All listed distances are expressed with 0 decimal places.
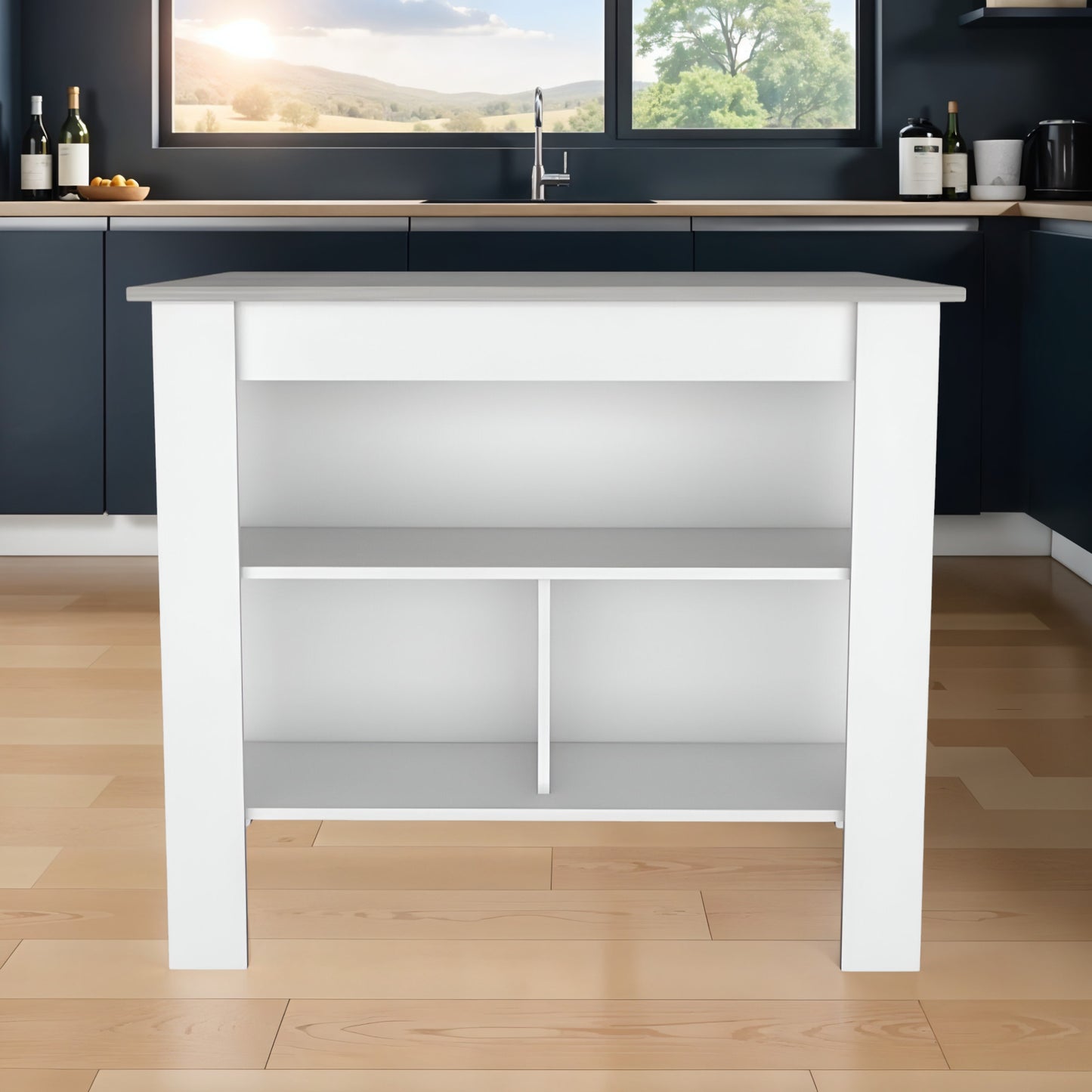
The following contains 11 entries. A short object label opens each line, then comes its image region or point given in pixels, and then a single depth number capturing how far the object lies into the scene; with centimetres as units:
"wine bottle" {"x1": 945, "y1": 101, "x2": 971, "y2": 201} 403
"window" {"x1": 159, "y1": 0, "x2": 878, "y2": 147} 433
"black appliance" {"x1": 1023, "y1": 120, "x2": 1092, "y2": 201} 382
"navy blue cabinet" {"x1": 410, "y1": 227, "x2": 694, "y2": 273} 370
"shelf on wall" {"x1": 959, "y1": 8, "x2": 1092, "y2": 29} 392
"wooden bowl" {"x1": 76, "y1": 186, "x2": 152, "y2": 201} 385
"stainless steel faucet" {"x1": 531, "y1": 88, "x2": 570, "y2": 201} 408
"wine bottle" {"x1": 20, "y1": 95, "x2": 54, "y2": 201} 398
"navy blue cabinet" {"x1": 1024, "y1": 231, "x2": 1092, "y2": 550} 325
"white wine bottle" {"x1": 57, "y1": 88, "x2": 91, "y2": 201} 401
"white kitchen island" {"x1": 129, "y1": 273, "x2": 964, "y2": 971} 160
